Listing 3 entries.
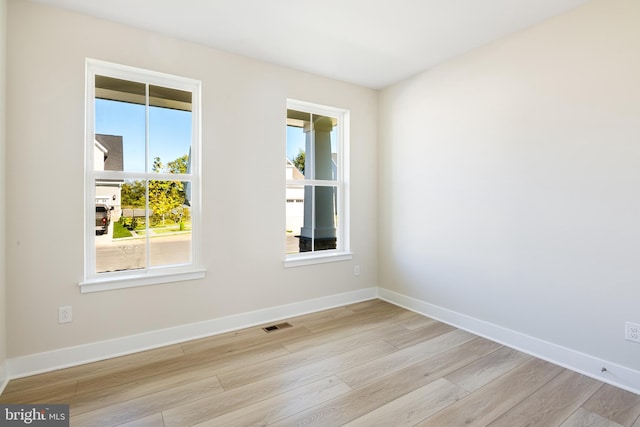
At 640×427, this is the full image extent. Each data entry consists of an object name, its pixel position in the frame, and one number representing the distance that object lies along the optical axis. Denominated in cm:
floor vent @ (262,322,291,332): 297
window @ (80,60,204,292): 246
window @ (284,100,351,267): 342
